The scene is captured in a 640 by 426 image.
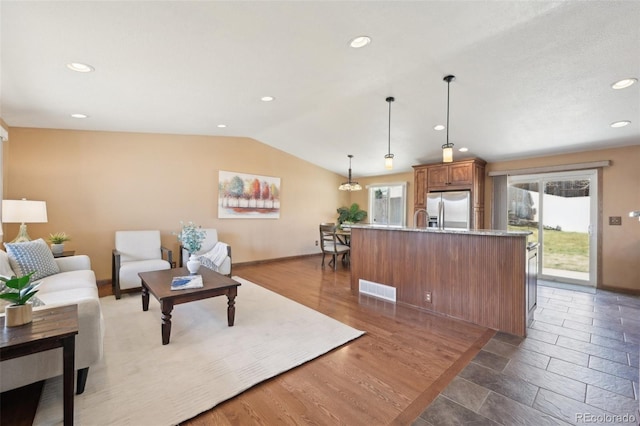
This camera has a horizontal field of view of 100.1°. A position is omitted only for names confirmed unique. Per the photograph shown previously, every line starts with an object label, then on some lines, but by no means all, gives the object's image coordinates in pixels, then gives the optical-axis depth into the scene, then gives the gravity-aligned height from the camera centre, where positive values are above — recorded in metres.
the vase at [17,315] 1.44 -0.57
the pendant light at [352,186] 5.54 +0.57
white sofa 1.56 -0.90
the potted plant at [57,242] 3.52 -0.43
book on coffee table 2.66 -0.72
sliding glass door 4.57 -0.05
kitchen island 2.76 -0.69
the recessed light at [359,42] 2.32 +1.52
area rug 1.65 -1.20
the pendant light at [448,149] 2.91 +0.71
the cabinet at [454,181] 5.16 +0.68
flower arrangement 3.09 -0.31
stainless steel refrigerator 5.22 +0.11
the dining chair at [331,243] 5.69 -0.66
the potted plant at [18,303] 1.44 -0.51
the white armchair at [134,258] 3.61 -0.71
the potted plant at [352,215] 7.73 -0.04
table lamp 3.15 -0.03
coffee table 2.43 -0.77
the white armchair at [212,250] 4.42 -0.69
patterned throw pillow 2.75 -0.52
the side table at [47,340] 1.30 -0.65
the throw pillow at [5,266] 2.47 -0.53
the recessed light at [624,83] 2.70 +1.37
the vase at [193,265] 3.12 -0.62
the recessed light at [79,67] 2.34 +1.28
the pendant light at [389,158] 3.55 +0.74
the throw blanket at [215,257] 4.43 -0.76
